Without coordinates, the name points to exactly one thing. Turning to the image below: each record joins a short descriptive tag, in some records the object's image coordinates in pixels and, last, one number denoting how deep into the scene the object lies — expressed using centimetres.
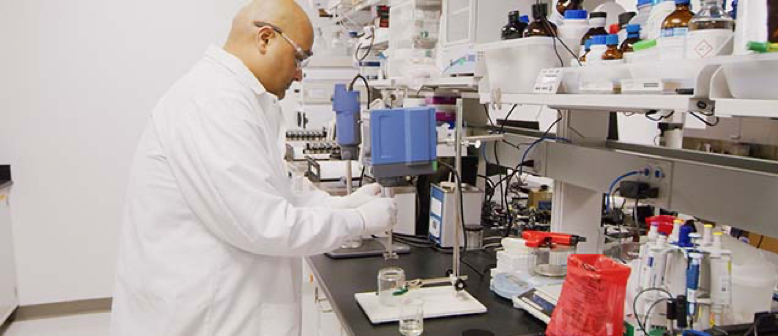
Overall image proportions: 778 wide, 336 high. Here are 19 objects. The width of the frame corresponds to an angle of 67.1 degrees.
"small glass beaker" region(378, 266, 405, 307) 156
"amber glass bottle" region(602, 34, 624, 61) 128
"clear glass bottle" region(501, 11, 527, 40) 161
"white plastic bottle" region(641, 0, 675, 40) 116
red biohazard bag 116
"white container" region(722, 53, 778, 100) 89
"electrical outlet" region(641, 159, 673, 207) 147
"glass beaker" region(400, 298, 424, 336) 139
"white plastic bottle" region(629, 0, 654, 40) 126
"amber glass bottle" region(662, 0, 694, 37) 108
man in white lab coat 135
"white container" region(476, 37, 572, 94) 149
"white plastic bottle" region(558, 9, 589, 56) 148
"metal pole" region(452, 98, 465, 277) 163
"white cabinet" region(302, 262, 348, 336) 183
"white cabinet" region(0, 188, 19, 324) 341
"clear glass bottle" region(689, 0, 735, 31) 100
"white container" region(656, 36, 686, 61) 106
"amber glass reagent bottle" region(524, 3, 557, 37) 152
